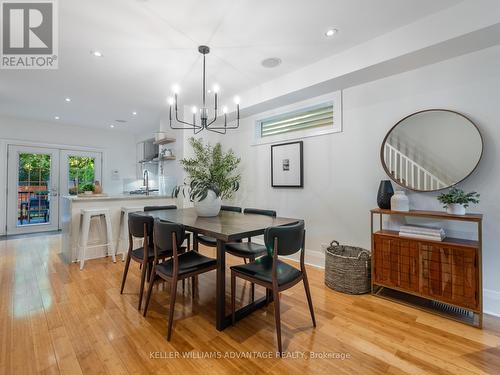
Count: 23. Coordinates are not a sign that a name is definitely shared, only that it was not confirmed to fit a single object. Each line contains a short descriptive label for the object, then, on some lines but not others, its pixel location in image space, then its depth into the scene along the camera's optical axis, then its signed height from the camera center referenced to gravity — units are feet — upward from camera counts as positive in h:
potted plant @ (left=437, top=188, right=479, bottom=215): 7.00 -0.40
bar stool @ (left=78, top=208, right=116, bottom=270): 11.43 -1.97
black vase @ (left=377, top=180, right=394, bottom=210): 8.53 -0.23
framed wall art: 11.96 +1.21
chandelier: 8.41 +3.46
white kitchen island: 12.08 -1.61
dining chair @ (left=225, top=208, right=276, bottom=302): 8.43 -2.26
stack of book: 7.36 -1.44
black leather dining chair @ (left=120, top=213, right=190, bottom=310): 7.61 -1.62
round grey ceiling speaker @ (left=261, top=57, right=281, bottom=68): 9.82 +5.36
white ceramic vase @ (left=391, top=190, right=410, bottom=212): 8.13 -0.50
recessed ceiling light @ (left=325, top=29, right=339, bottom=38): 7.98 +5.31
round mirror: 7.67 +1.32
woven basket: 8.55 -3.13
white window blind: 11.26 +3.51
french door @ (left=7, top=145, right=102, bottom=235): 18.11 +0.48
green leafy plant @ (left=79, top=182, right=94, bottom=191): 13.57 +0.09
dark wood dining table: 6.31 -1.14
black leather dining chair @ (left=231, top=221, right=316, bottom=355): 5.83 -2.27
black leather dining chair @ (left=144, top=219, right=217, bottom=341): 6.34 -2.23
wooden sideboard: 6.66 -2.59
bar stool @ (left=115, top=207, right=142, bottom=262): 13.25 -2.41
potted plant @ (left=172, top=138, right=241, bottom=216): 8.95 +0.62
